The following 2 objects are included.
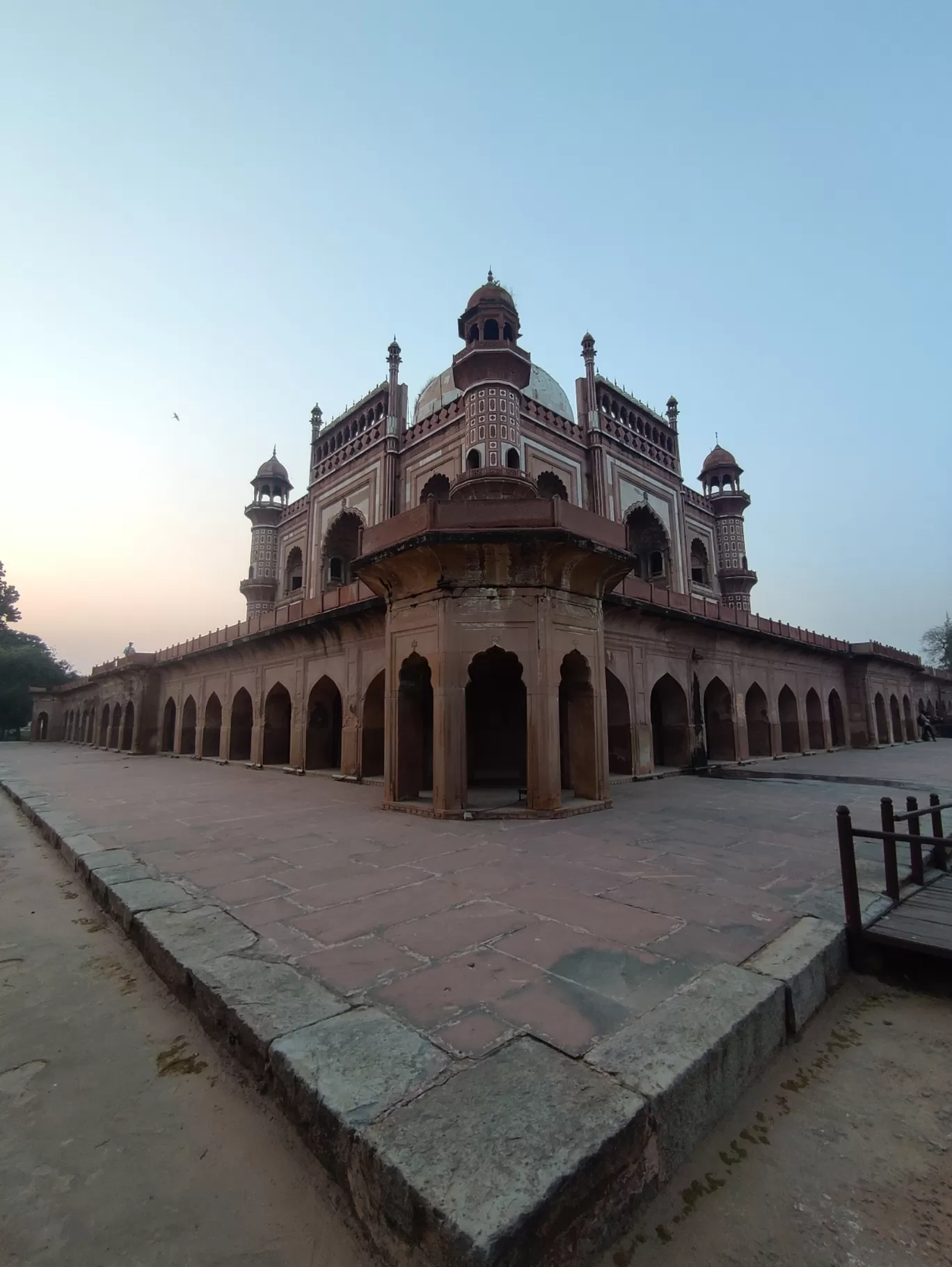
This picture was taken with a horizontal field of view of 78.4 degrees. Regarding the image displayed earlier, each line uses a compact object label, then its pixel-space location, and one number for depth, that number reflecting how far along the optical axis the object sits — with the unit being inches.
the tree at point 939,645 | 1931.6
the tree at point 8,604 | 1849.2
